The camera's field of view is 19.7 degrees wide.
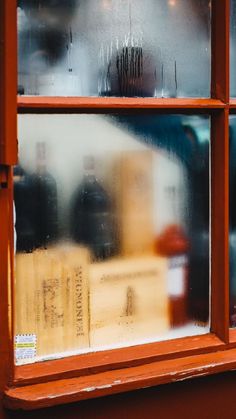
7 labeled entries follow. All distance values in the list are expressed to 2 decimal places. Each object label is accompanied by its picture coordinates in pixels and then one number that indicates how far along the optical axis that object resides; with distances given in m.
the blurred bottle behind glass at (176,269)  2.66
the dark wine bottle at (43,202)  2.44
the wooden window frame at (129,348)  2.23
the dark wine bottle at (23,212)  2.41
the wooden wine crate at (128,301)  2.56
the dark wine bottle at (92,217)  2.52
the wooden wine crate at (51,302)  2.43
